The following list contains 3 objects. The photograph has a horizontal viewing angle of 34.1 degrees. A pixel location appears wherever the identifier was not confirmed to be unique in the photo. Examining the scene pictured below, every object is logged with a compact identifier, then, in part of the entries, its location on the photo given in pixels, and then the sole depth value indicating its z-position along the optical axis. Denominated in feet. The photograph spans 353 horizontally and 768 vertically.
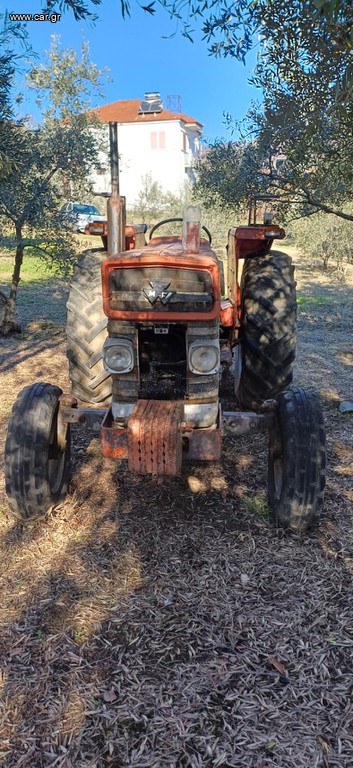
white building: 128.57
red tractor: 9.73
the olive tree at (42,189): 24.73
